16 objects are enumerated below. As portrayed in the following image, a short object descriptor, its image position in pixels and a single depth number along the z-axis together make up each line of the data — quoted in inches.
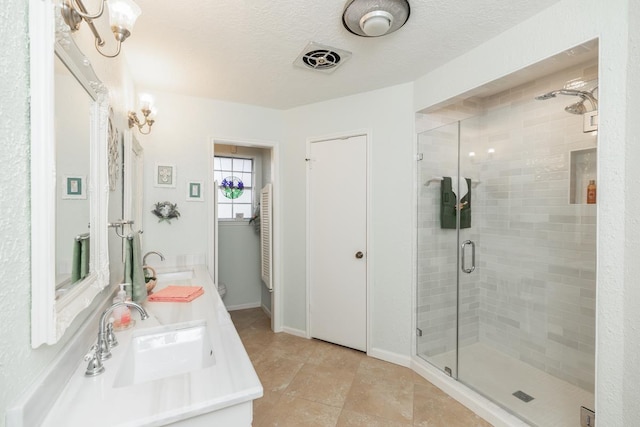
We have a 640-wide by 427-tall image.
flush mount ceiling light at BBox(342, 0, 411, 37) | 61.4
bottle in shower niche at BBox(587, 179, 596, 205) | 82.4
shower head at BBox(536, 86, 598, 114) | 72.1
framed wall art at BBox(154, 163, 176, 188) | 109.3
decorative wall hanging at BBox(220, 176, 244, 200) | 159.0
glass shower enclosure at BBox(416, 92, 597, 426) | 86.7
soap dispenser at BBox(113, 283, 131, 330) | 51.3
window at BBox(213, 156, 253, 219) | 159.5
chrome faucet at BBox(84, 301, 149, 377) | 38.0
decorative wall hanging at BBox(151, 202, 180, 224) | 108.2
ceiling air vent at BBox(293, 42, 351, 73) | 79.7
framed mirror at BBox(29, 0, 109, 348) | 27.9
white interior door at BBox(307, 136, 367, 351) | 111.5
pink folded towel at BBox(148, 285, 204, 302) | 68.6
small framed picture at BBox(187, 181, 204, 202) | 114.0
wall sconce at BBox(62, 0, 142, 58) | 38.0
